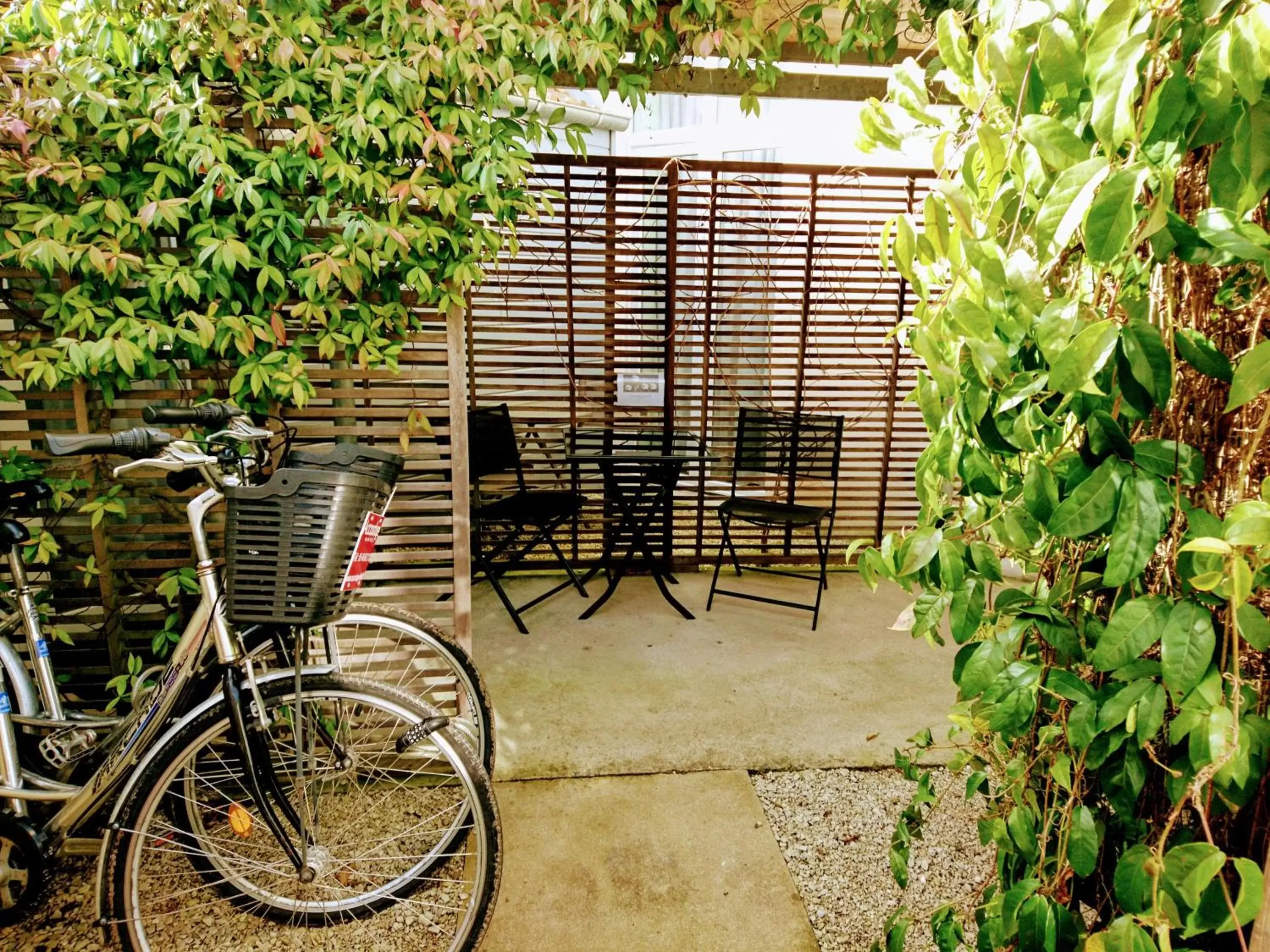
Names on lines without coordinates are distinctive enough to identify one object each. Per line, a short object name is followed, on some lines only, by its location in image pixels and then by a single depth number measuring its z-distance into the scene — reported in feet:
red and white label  5.29
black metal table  13.53
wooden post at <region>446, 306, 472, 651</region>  7.94
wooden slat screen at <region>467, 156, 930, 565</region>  14.37
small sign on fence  15.26
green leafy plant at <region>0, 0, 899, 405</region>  6.61
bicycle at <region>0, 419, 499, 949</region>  5.35
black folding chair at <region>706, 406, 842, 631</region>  13.73
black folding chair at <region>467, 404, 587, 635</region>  13.15
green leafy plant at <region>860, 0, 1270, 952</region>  2.45
